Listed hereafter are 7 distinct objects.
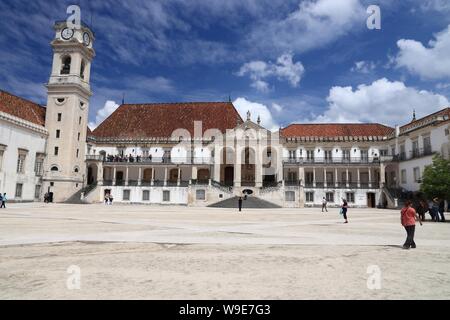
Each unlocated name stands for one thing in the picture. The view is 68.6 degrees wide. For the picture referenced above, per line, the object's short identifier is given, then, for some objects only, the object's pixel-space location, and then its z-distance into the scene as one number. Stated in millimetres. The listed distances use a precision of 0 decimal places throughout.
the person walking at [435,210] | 19189
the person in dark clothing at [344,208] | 16903
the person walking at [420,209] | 17453
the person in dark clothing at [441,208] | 18714
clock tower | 42844
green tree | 19859
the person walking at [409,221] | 8680
